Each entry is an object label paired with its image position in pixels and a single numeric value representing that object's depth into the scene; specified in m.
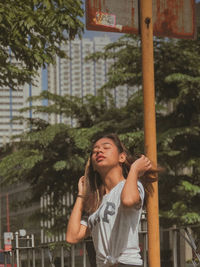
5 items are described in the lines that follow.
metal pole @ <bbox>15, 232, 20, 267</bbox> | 6.88
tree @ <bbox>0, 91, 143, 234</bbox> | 21.64
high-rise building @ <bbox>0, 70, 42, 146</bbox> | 160.27
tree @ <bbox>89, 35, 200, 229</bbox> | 19.03
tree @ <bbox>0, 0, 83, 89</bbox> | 11.20
